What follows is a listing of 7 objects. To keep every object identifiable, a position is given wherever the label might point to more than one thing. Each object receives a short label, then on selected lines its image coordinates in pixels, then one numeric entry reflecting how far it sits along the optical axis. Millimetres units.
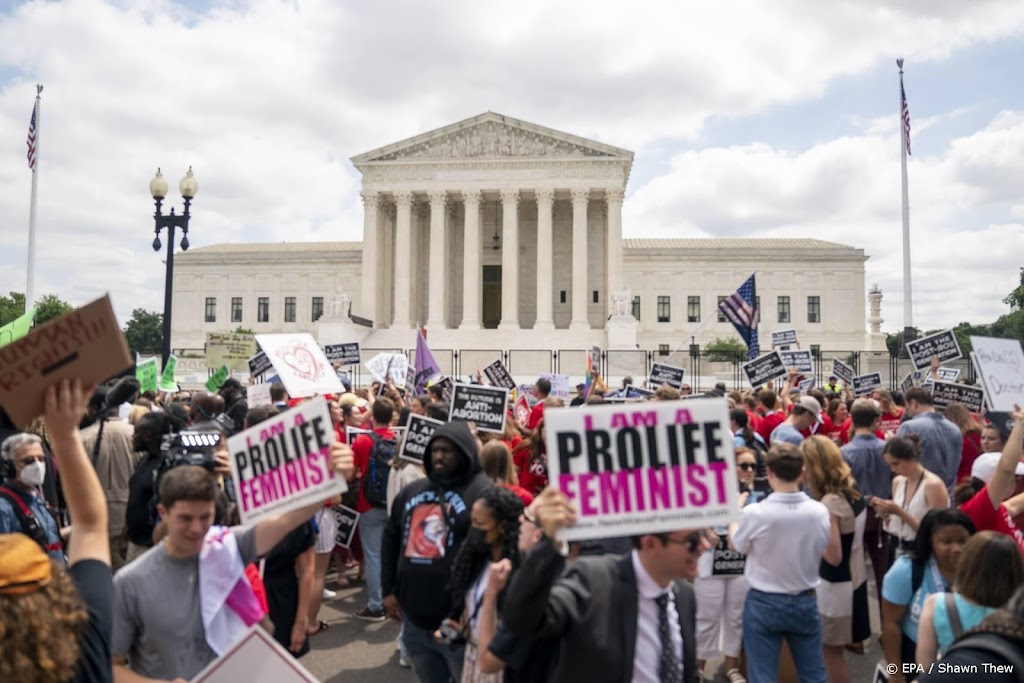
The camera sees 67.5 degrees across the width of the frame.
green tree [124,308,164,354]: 96875
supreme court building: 51969
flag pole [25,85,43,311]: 25991
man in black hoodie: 4637
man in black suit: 2838
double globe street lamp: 16797
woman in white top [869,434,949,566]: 5637
